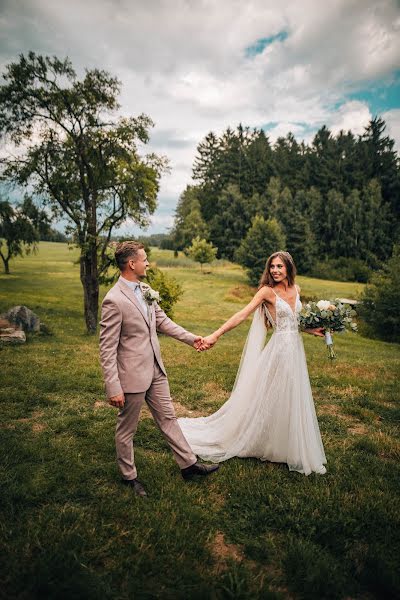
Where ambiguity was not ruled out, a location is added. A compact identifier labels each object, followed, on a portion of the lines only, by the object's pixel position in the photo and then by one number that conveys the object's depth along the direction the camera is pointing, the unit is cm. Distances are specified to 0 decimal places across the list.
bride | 459
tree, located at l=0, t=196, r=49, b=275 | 1551
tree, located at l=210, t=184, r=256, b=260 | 7068
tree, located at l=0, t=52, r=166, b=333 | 1387
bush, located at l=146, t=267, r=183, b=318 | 1869
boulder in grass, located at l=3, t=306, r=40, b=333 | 1320
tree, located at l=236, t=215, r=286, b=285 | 4942
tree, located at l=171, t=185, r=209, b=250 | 7188
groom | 371
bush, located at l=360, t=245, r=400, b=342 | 2514
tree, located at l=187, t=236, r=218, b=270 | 5600
